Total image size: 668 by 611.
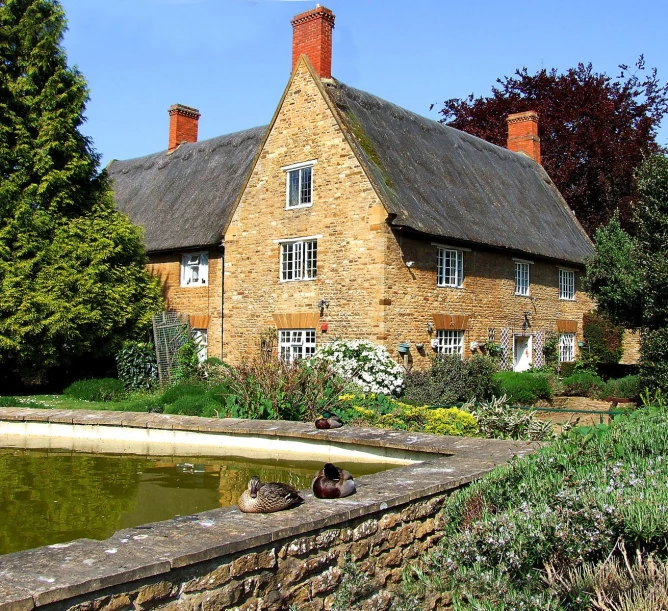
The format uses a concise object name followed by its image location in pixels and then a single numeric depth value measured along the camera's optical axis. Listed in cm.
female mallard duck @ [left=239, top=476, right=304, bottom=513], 453
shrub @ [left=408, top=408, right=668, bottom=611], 418
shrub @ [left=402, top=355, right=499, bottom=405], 1634
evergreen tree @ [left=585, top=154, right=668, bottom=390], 1606
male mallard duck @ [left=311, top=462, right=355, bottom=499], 497
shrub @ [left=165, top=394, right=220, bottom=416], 1265
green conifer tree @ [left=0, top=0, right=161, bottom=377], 1834
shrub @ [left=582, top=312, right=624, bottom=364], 2653
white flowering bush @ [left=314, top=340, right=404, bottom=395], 1673
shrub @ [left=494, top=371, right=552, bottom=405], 1934
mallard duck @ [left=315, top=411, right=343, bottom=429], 802
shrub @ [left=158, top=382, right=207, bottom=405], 1495
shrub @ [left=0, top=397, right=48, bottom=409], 1463
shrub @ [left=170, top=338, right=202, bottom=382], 2016
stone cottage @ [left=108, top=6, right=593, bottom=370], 1908
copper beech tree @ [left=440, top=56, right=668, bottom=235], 3180
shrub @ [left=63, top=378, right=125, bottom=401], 1808
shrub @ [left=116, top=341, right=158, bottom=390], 2028
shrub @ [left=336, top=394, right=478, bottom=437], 1011
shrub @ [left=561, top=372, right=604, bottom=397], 2138
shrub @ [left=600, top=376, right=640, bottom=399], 2020
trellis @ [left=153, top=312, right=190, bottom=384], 2117
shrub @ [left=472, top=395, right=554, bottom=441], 1020
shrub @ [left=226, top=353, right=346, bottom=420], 1035
